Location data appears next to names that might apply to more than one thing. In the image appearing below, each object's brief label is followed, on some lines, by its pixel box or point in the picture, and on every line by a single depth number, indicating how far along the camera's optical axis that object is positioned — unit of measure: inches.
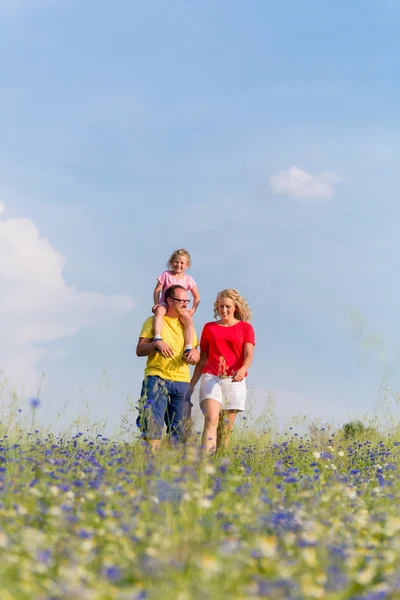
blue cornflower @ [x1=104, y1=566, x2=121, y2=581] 135.8
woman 351.3
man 344.5
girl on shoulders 409.1
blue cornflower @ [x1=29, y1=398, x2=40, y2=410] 281.1
